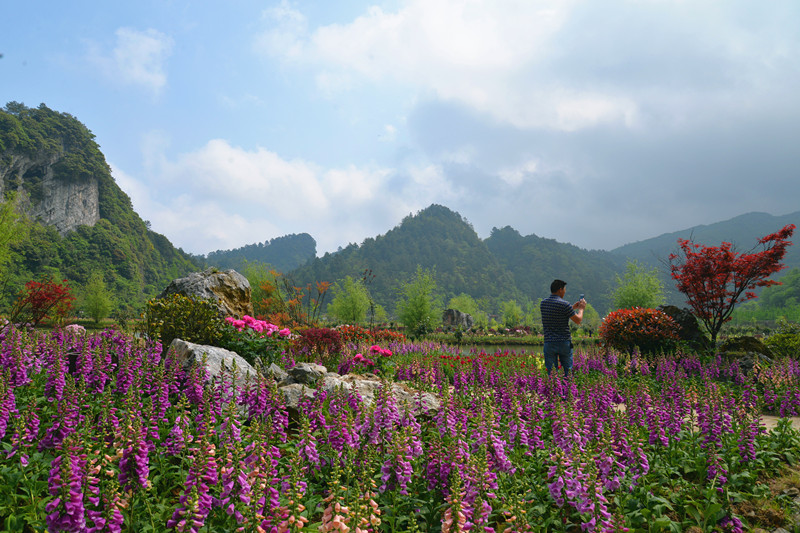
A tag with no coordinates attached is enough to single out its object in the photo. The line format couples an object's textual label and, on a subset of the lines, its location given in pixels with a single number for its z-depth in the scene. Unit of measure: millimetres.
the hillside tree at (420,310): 35138
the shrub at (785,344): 11576
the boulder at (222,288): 12750
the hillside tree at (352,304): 40300
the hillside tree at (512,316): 56988
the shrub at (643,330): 13039
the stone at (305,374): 7473
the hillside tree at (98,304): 40906
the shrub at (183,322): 8734
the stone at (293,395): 5653
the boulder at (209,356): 6422
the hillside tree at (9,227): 25672
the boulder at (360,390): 5174
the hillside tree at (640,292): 36531
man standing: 8719
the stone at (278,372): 7909
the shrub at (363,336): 14508
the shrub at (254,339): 8883
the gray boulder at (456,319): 55219
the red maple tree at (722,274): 12898
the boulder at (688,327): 13922
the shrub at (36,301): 12656
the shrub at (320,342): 12009
